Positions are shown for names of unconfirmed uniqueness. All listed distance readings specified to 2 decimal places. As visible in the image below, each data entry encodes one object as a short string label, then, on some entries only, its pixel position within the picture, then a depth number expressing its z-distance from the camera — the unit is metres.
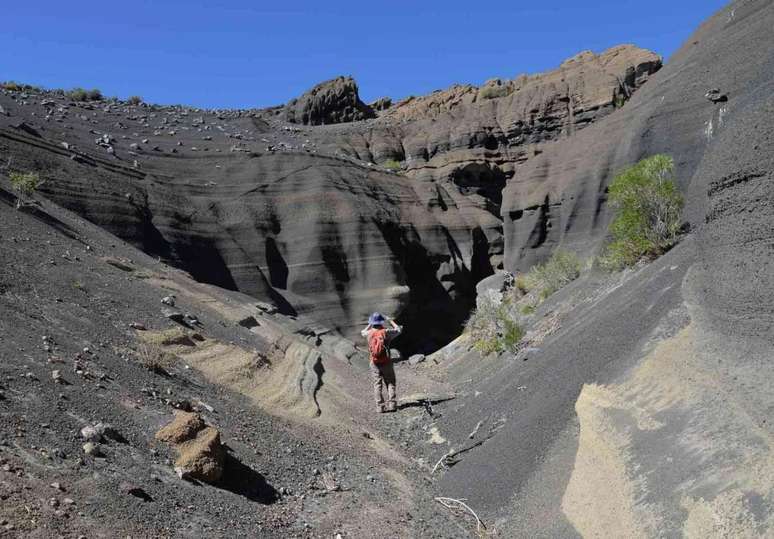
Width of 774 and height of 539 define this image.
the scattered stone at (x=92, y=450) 4.85
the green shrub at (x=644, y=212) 12.85
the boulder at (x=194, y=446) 5.42
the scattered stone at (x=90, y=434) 5.03
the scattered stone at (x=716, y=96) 15.89
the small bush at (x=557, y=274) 19.31
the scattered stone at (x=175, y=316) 11.32
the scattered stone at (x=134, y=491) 4.55
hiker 10.52
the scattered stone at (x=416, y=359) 23.27
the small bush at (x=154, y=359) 7.91
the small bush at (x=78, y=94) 44.78
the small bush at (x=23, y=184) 15.05
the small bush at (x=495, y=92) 54.84
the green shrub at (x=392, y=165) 45.28
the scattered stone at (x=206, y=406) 7.55
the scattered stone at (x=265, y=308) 20.05
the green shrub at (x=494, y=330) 14.96
